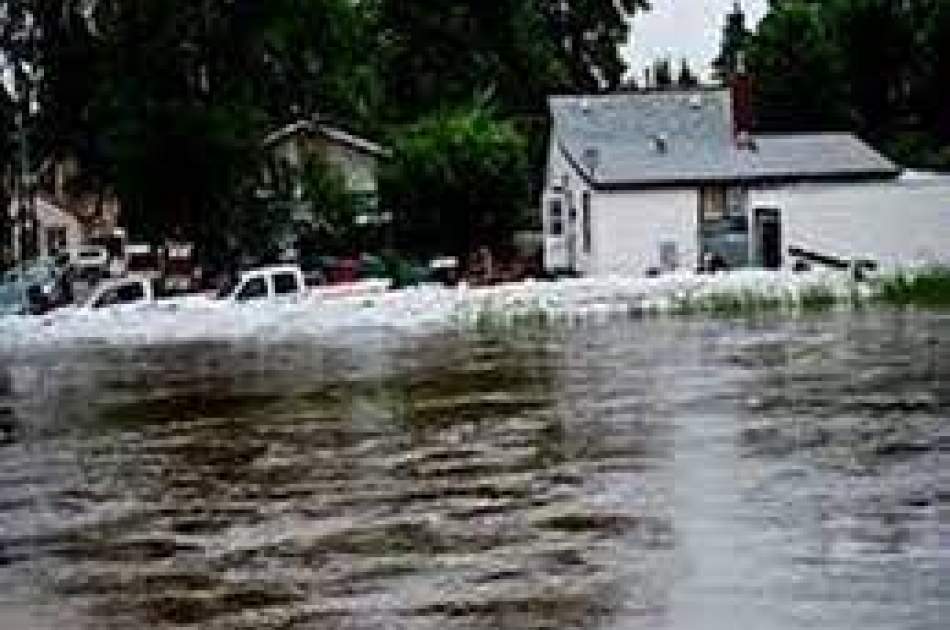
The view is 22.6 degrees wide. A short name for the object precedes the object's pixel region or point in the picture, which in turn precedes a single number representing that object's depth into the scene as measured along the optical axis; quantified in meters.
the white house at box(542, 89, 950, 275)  57.34
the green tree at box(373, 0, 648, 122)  88.31
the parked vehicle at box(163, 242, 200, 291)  62.31
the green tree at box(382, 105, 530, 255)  59.78
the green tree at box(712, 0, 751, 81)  116.94
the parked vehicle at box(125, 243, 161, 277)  74.62
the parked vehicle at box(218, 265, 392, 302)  48.44
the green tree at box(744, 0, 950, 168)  70.69
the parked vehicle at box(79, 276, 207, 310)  49.44
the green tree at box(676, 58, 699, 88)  118.31
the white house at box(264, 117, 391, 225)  68.39
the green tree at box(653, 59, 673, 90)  117.12
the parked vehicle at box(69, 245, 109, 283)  73.69
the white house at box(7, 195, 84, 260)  100.44
